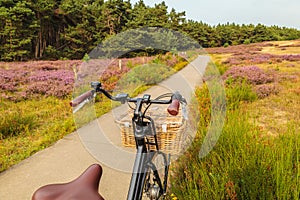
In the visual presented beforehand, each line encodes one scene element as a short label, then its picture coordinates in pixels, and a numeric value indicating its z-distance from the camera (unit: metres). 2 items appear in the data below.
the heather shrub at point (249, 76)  9.05
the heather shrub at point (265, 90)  7.29
